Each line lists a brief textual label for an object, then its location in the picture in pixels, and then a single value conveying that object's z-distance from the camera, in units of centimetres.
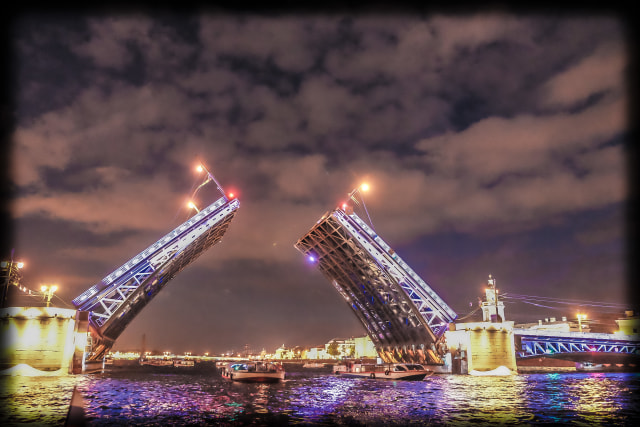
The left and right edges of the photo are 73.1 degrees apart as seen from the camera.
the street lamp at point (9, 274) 3959
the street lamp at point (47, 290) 4081
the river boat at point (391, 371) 4462
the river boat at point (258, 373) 4309
